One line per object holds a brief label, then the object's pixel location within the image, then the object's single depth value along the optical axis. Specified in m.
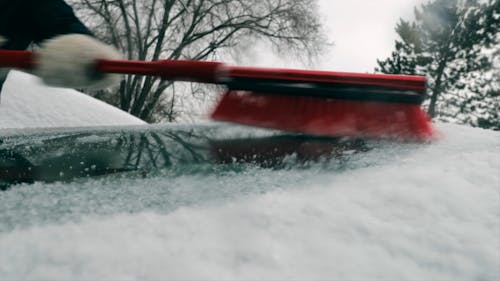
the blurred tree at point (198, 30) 10.07
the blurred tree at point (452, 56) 13.99
